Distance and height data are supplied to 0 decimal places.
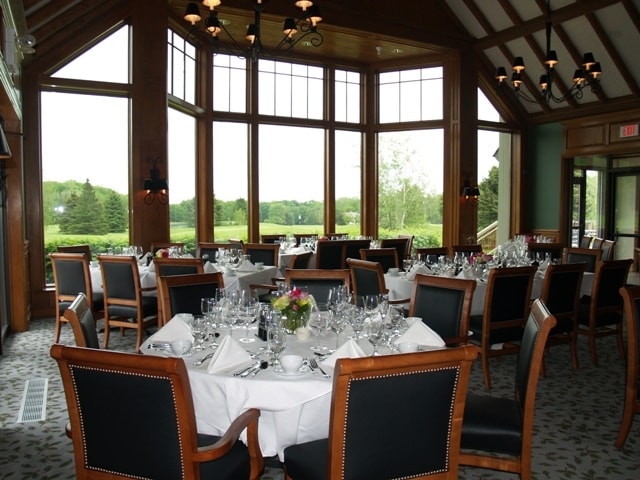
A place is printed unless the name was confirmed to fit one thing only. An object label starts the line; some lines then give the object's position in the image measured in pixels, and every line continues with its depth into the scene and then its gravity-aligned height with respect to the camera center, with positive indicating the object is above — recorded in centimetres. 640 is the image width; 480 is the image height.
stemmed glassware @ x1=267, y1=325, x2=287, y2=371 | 265 -56
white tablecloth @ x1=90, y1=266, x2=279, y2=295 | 609 -62
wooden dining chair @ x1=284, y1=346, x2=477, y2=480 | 190 -68
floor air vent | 415 -139
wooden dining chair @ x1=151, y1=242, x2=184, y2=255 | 789 -33
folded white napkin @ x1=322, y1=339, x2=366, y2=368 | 251 -59
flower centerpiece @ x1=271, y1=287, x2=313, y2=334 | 299 -45
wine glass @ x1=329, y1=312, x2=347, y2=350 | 308 -56
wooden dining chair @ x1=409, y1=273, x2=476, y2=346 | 384 -59
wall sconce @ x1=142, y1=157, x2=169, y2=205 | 845 +51
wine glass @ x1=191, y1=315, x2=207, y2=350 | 295 -57
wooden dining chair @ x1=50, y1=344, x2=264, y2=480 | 192 -69
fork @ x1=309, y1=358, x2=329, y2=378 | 245 -64
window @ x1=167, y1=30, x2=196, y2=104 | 942 +261
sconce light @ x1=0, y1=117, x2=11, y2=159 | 451 +59
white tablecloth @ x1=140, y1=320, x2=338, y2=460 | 236 -76
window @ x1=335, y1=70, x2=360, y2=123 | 1207 +264
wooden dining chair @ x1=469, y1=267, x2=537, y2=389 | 461 -75
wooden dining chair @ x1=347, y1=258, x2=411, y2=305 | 491 -52
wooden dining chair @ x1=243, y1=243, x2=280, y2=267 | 721 -40
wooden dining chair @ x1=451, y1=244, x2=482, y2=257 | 812 -42
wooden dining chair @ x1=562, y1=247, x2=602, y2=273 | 680 -45
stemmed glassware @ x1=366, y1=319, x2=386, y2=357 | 287 -57
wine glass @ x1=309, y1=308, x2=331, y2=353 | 309 -55
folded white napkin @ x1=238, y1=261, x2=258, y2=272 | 647 -52
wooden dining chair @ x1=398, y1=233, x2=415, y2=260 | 947 -41
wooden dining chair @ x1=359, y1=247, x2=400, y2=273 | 650 -42
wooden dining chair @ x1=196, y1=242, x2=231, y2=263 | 782 -38
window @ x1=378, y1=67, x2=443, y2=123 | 1225 +268
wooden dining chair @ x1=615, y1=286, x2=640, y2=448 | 338 -76
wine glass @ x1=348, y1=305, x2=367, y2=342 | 314 -55
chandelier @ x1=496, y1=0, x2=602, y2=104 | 741 +207
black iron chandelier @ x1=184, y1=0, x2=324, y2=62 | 580 +209
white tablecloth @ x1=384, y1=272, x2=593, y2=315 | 529 -66
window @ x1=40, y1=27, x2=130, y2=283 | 815 +97
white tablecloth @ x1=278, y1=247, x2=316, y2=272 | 816 -53
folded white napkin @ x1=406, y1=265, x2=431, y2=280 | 566 -51
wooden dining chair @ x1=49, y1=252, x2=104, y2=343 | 594 -63
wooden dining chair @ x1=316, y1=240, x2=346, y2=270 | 798 -47
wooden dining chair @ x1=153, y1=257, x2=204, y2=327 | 551 -43
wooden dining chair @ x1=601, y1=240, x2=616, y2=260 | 745 -40
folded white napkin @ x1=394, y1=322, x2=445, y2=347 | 293 -60
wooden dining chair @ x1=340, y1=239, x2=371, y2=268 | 826 -40
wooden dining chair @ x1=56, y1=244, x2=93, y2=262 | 704 -34
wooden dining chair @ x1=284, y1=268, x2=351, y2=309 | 425 -44
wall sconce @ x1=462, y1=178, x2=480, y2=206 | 1180 +55
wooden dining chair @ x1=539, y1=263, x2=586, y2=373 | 489 -69
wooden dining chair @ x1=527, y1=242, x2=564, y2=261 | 797 -41
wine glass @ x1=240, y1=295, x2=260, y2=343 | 332 -53
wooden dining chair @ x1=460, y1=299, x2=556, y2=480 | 256 -95
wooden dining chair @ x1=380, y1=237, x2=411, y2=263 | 886 -38
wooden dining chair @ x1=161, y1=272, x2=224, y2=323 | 390 -49
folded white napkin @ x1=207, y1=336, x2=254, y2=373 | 249 -61
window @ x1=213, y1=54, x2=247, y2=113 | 1069 +260
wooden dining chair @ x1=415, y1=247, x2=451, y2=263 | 717 -40
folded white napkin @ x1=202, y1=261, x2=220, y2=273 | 634 -52
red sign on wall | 1098 +171
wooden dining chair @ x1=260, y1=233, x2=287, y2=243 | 981 -30
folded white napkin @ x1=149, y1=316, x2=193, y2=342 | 301 -59
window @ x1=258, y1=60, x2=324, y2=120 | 1128 +264
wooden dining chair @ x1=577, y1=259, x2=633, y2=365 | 523 -77
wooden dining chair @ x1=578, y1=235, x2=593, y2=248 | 1188 -46
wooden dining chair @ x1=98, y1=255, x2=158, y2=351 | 569 -72
